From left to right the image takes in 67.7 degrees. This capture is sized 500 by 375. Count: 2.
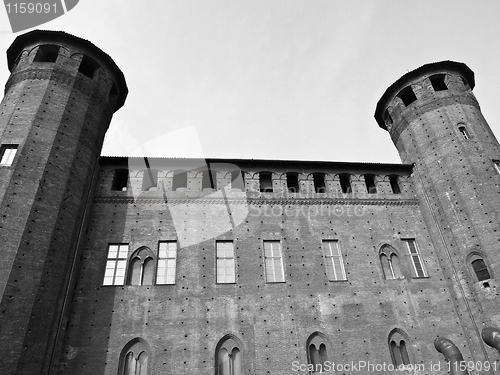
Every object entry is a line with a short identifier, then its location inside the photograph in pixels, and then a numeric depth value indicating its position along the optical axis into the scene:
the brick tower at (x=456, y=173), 13.71
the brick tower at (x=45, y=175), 10.80
